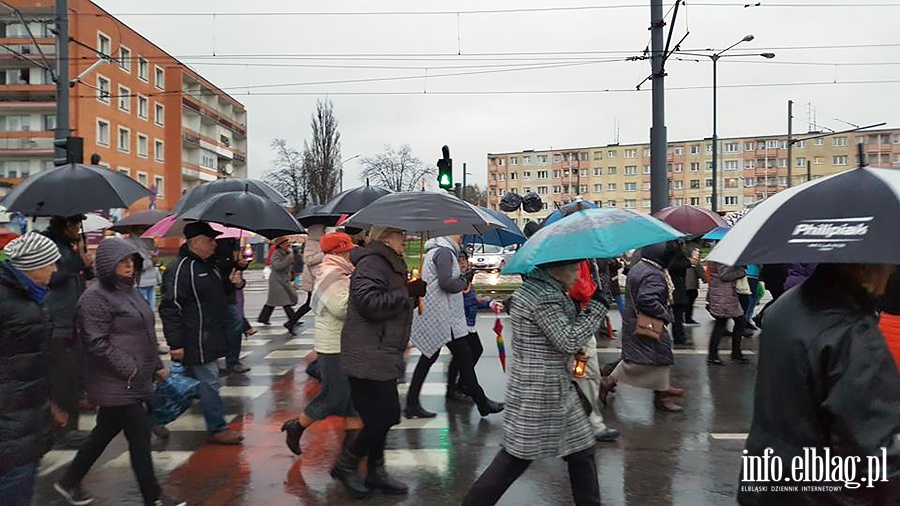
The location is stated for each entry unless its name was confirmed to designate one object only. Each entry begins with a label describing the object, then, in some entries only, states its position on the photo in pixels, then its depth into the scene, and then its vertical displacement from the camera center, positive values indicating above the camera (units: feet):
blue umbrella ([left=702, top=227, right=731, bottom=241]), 30.14 +0.71
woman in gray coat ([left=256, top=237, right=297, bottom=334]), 35.83 -1.64
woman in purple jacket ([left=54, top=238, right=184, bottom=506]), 13.39 -2.26
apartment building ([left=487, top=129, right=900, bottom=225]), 274.16 +36.89
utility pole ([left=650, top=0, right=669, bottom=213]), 40.78 +7.81
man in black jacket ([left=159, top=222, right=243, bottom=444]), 17.06 -1.60
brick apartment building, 129.08 +31.08
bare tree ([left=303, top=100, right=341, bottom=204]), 163.53 +23.95
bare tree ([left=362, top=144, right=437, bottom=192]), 226.07 +27.23
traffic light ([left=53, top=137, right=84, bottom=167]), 31.22 +5.05
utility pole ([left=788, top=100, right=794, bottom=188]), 112.16 +22.82
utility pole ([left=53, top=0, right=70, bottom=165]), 39.06 +10.17
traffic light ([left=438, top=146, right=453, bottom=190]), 30.78 +3.66
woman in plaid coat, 11.26 -2.48
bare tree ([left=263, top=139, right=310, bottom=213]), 194.29 +21.35
